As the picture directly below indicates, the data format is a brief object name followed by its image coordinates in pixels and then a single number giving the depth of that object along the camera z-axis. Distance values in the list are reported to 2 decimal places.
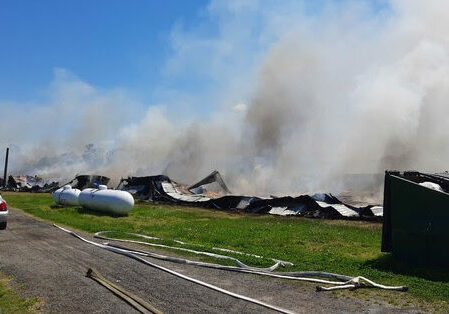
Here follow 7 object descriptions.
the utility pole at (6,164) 76.93
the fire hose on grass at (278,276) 9.98
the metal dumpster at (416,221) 12.62
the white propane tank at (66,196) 34.84
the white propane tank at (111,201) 29.84
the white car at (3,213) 19.69
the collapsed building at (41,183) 58.66
